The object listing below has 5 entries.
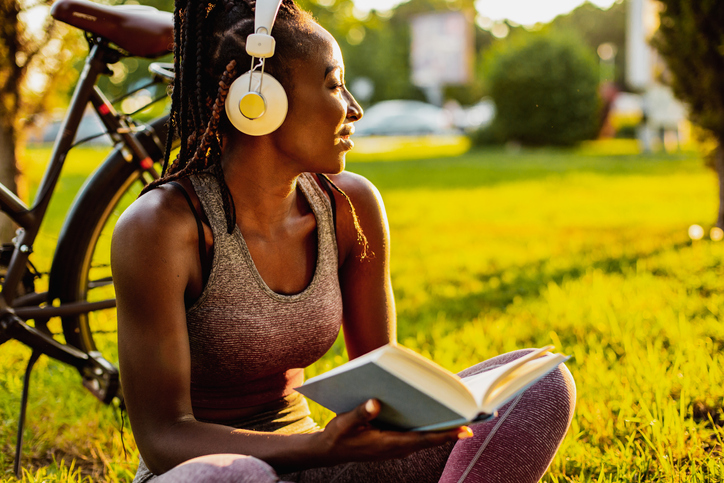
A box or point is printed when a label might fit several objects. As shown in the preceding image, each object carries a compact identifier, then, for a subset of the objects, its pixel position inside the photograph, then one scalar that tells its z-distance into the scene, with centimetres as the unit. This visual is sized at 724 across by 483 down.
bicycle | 249
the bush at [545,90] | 1934
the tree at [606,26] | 6041
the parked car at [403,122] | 3478
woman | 150
